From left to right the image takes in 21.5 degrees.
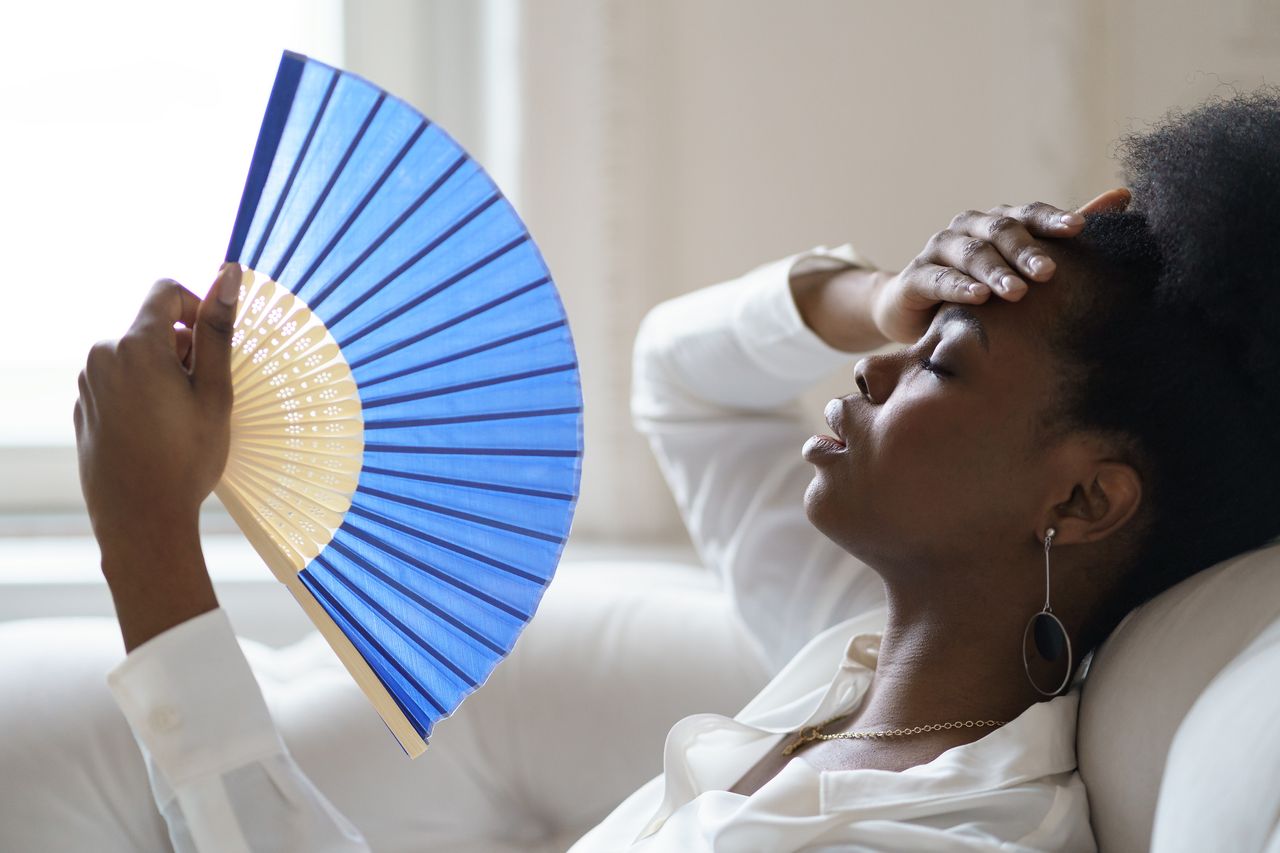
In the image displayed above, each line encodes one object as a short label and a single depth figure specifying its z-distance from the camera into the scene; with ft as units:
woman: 5.84
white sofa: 5.52
